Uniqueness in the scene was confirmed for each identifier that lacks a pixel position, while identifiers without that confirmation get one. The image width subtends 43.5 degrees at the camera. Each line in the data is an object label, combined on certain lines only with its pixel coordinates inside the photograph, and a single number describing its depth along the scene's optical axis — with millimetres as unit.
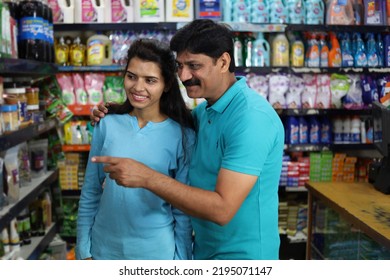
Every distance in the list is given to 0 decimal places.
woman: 1646
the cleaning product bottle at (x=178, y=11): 3834
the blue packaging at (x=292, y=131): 4105
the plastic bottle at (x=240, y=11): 3885
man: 1354
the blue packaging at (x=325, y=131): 4184
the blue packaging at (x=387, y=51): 4055
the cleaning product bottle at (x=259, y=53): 3967
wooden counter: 1962
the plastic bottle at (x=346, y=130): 4152
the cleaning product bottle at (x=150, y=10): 3801
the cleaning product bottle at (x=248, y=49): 3971
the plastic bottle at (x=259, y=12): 3889
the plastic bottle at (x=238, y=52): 3947
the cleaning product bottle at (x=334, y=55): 4027
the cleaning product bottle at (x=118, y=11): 3834
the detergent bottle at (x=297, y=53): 4035
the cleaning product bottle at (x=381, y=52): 4086
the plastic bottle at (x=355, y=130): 4148
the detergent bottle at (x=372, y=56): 4059
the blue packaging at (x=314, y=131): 4152
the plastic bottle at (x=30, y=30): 2580
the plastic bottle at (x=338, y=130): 4168
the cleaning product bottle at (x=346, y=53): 4047
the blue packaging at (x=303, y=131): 4133
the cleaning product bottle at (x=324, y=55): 4048
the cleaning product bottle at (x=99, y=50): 3902
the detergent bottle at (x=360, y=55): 4055
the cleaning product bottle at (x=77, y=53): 3914
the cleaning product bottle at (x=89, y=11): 3834
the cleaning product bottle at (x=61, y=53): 3902
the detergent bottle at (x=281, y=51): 4004
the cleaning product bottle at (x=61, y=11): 3820
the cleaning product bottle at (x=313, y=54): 4027
